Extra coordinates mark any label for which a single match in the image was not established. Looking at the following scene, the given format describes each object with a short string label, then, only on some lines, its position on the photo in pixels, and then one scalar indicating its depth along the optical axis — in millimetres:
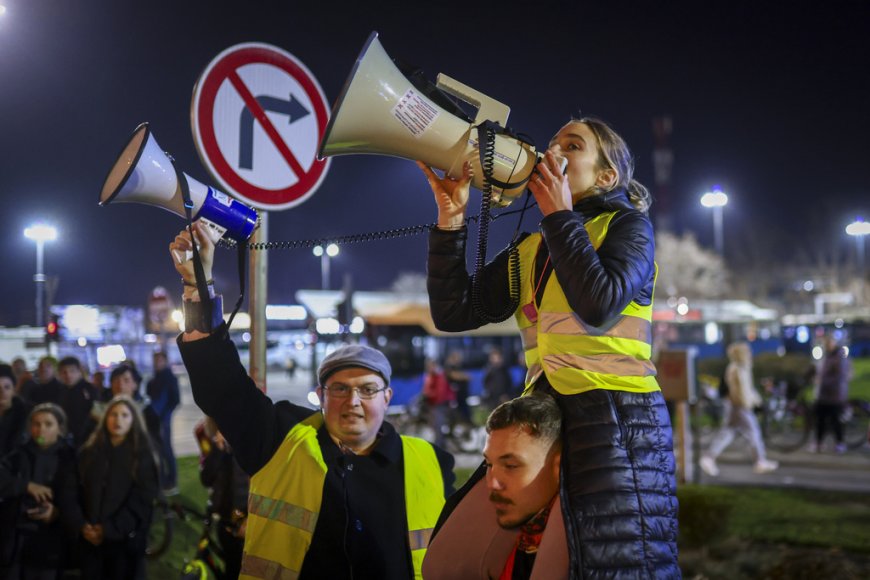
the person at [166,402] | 10227
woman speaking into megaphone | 1755
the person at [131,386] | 9188
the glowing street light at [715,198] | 36000
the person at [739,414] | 11531
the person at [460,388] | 15270
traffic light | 14641
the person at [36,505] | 5788
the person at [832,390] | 12819
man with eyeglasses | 2457
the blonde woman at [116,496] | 5605
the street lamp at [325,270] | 49469
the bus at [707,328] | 34438
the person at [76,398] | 9473
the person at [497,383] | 16281
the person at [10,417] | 6828
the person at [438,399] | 15047
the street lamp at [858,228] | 53547
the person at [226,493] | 4457
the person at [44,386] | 10039
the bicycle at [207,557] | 3811
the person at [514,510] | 1859
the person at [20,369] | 12266
